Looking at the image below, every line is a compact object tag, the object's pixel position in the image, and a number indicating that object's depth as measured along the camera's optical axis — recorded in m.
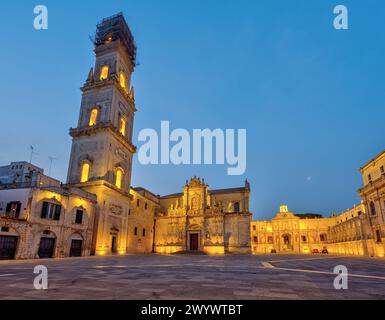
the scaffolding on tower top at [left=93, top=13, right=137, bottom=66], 43.91
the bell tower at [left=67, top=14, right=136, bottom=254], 32.29
